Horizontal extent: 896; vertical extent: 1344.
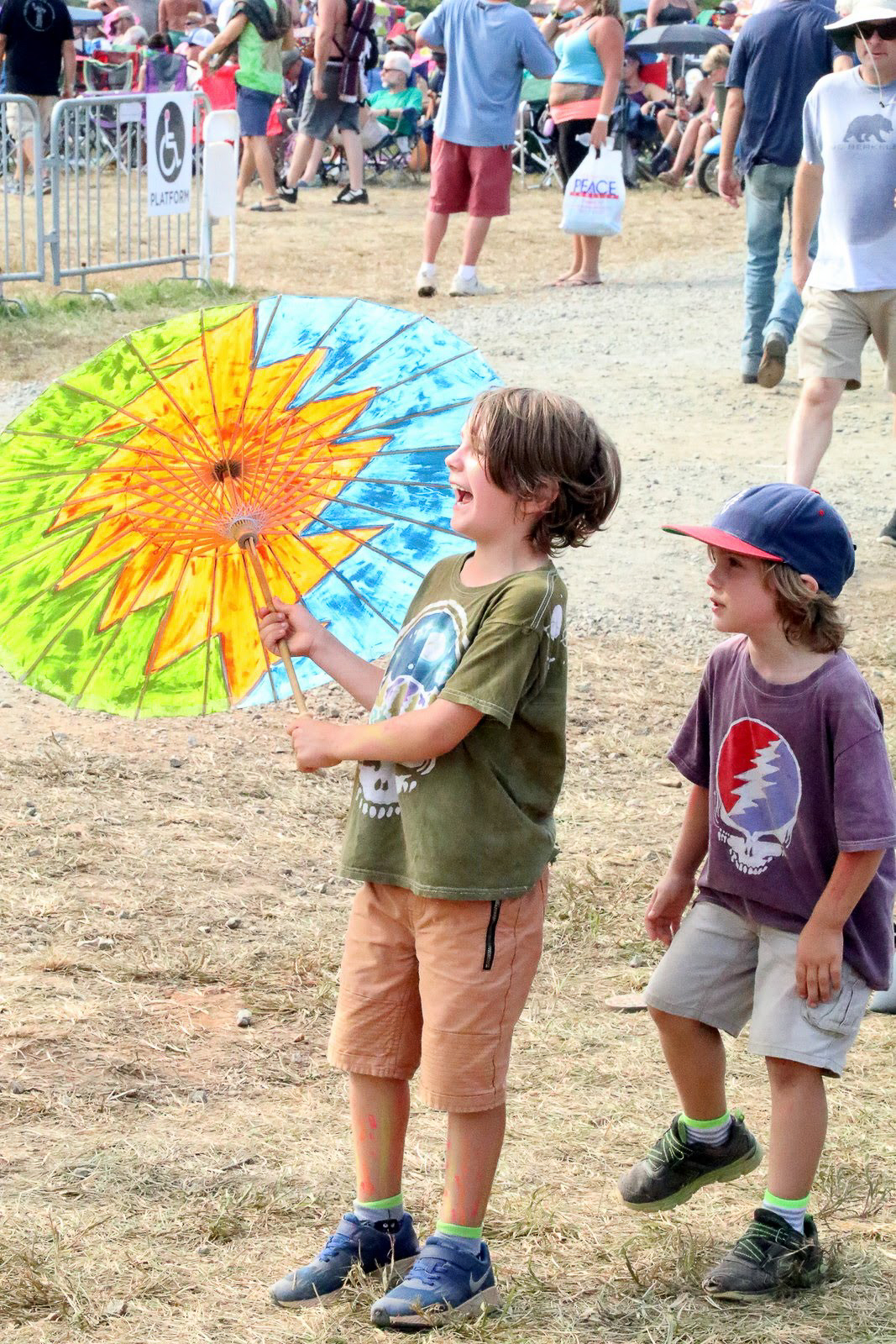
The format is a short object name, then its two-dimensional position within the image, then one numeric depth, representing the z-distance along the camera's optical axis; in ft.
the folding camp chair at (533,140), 64.90
